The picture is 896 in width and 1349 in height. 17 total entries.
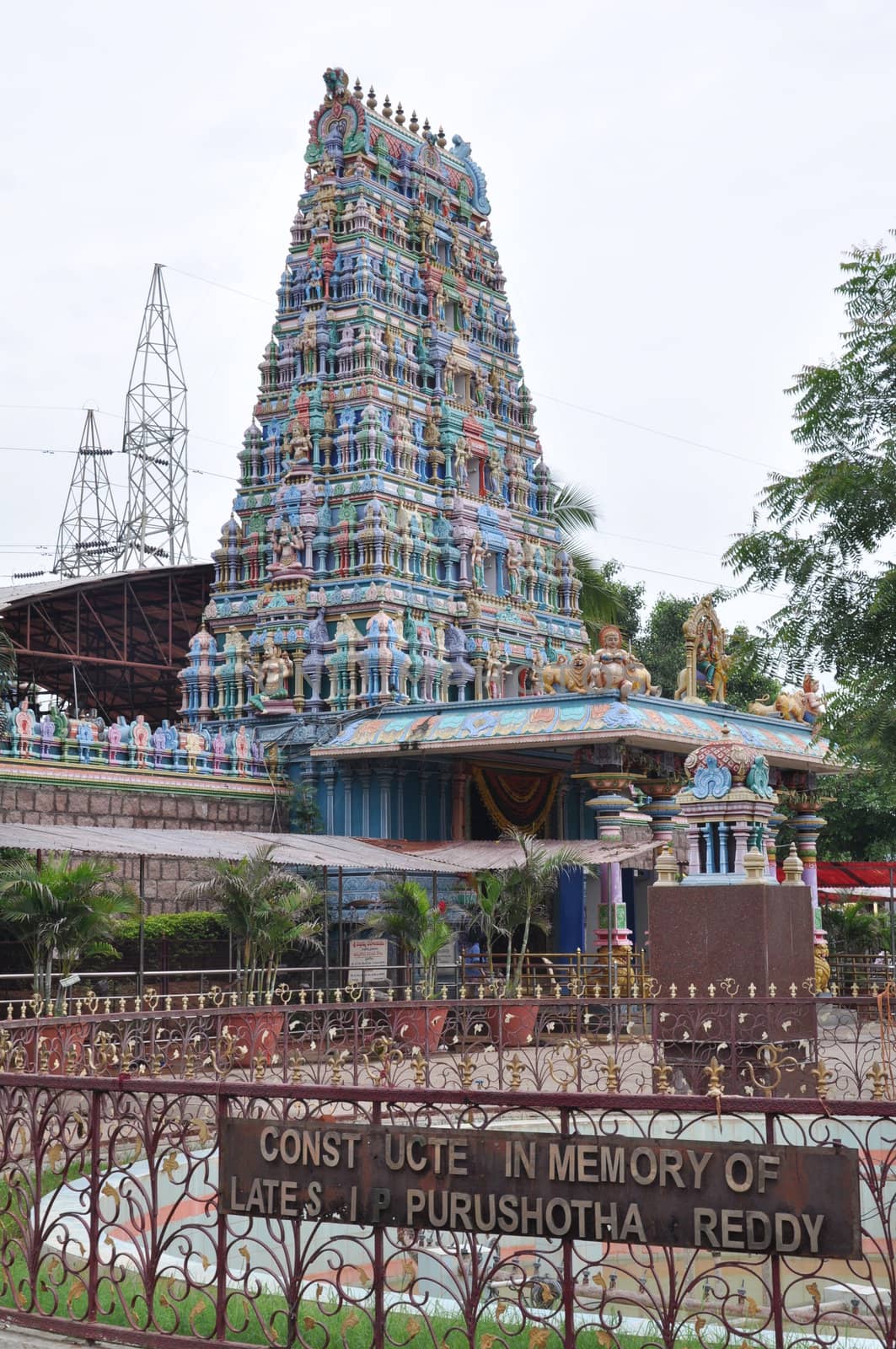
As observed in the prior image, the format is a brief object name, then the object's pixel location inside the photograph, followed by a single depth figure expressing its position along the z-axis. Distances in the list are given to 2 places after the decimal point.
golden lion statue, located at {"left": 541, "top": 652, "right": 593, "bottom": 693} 24.00
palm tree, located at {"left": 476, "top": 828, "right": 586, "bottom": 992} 22.42
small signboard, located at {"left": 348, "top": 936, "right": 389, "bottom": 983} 21.95
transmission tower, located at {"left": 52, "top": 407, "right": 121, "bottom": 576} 42.62
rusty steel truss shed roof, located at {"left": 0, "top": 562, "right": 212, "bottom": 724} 31.03
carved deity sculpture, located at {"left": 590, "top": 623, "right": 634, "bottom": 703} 23.78
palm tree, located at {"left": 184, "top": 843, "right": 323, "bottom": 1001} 19.77
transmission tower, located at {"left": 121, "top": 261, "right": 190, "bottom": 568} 40.97
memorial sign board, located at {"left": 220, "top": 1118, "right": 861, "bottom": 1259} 6.04
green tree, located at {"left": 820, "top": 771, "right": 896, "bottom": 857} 41.88
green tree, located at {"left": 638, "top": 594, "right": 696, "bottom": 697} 44.78
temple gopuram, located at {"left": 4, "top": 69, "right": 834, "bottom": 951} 24.70
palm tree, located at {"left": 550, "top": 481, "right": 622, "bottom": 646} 38.62
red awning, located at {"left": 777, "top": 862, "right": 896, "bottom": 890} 34.62
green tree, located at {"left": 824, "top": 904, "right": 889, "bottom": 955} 30.23
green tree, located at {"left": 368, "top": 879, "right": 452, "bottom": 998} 21.72
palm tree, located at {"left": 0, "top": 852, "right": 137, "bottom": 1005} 17.08
